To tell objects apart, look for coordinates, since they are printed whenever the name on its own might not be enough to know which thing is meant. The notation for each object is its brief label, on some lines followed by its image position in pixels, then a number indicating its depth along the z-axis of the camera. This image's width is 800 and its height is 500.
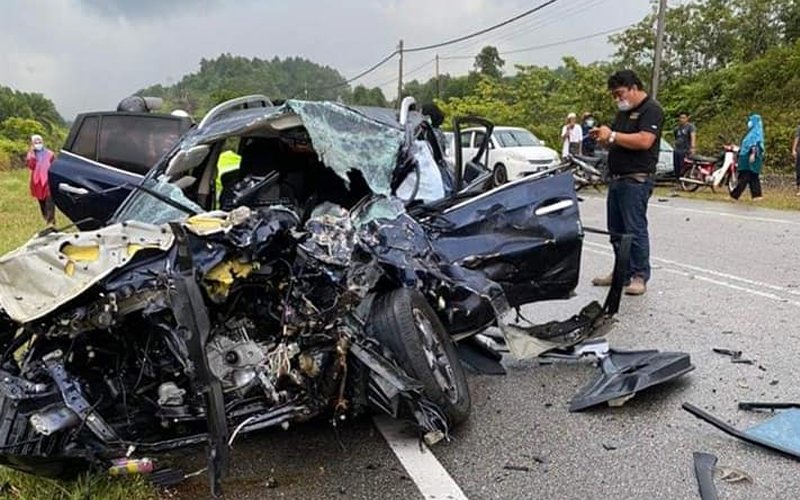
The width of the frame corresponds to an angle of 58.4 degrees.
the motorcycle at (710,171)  16.17
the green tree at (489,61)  63.66
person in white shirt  18.98
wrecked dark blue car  2.87
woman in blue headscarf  13.73
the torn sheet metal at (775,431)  3.32
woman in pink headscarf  12.11
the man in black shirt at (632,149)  6.04
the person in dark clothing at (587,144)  18.50
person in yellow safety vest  5.34
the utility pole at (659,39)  20.18
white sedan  17.88
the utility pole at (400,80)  46.66
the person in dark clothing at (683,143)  16.97
